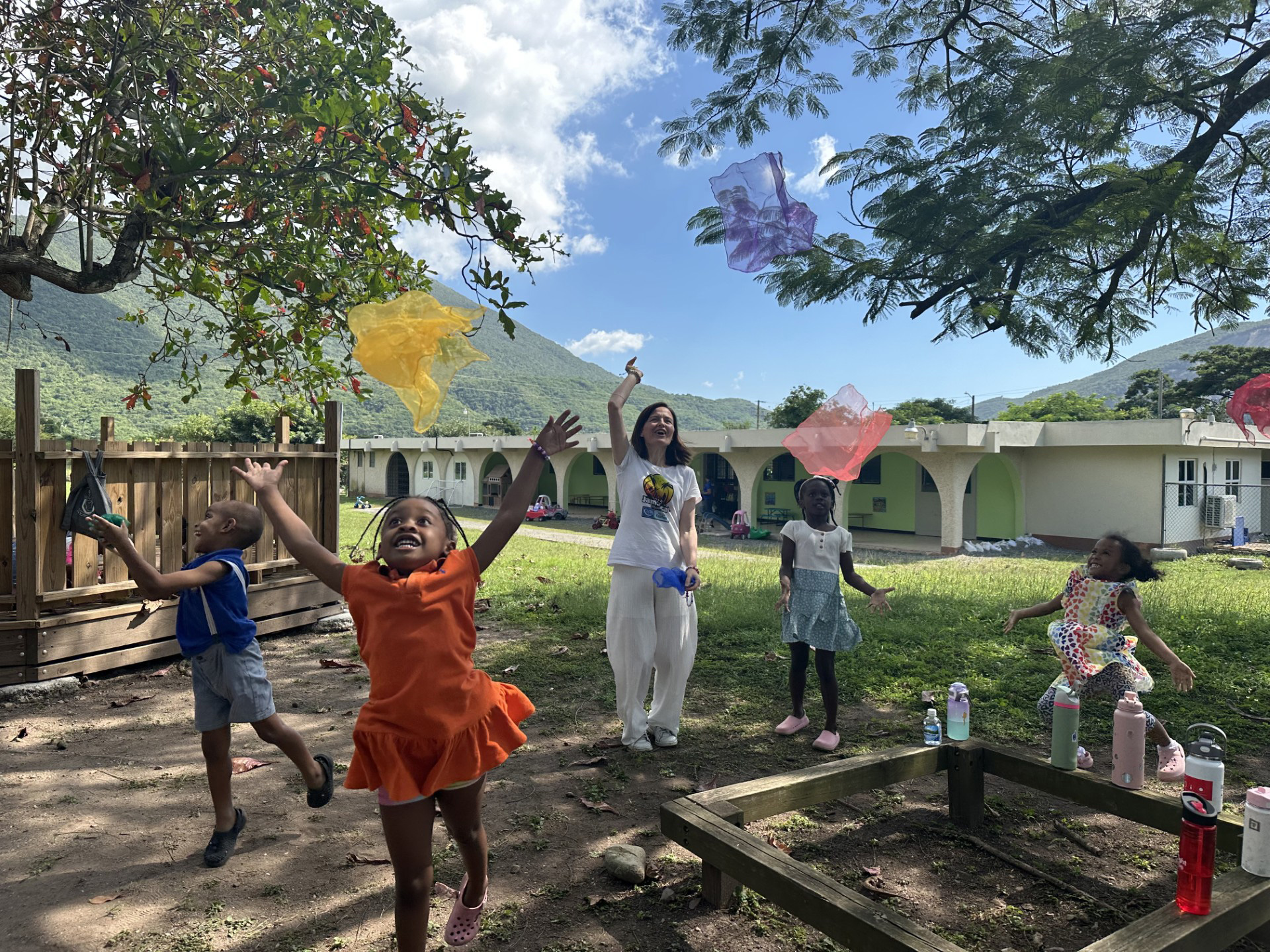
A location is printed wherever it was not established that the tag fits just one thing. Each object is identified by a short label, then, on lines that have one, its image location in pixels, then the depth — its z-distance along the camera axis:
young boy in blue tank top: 3.30
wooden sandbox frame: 2.23
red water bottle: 2.37
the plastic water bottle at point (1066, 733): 3.49
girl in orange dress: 2.31
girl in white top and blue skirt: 4.74
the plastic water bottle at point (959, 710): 4.29
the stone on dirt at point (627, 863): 3.12
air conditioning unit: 19.91
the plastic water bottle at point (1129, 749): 3.28
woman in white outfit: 4.50
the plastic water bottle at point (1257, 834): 2.55
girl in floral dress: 4.20
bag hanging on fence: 5.01
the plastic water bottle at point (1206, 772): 2.88
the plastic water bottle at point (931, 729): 4.27
